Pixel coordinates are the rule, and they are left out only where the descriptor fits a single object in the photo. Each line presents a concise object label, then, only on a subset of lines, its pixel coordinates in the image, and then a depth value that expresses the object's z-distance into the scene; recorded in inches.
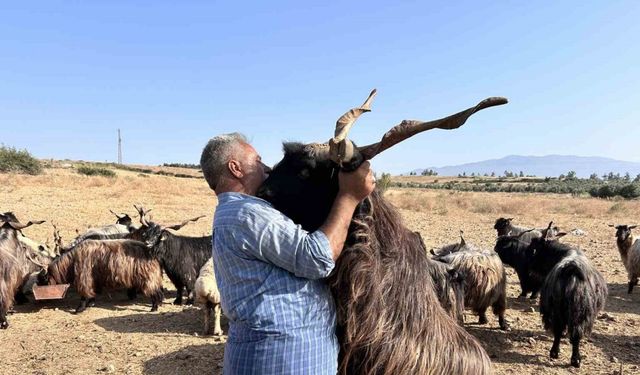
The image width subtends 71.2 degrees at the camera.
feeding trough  321.1
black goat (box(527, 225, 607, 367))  235.3
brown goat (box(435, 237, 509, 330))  277.3
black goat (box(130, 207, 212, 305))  346.9
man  72.0
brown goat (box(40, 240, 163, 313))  331.3
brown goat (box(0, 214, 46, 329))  285.0
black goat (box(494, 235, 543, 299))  342.6
